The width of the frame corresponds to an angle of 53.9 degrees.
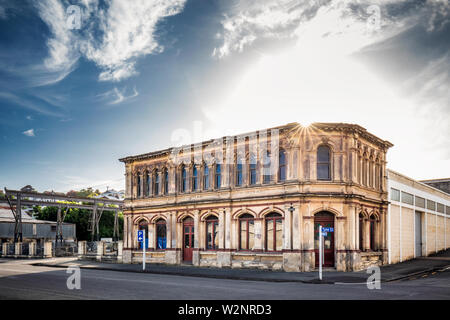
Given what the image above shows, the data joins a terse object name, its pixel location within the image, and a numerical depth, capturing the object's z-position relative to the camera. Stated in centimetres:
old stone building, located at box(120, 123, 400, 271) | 2603
